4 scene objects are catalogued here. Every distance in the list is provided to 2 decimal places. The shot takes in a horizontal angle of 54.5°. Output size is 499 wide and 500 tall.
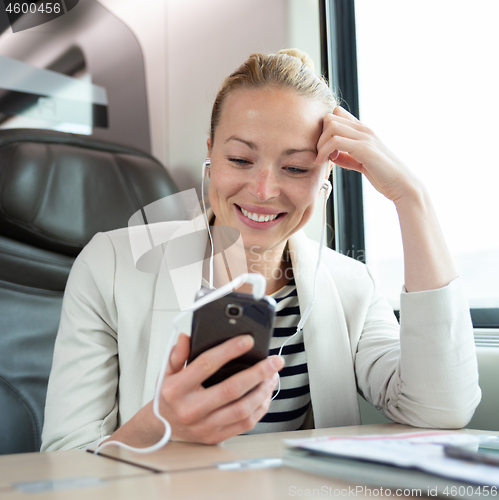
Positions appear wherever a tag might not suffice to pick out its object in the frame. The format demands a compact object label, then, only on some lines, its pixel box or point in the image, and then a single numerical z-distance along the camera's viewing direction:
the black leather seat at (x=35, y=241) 1.10
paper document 0.34
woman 0.79
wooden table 0.36
